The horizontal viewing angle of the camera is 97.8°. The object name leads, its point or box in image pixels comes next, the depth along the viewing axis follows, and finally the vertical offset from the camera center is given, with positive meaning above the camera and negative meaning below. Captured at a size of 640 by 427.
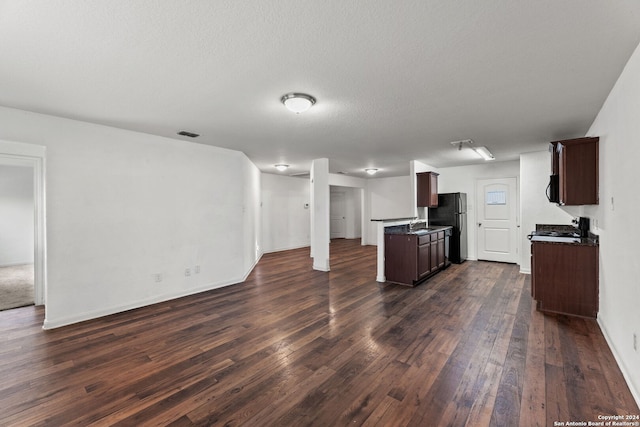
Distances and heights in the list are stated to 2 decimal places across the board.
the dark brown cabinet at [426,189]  6.20 +0.47
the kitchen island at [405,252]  4.80 -0.76
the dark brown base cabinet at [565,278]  3.26 -0.84
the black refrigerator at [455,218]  6.55 -0.19
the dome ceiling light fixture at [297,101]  2.64 +1.05
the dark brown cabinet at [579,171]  3.05 +0.44
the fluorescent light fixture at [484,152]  5.03 +1.10
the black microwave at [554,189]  3.77 +0.29
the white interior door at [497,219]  6.46 -0.22
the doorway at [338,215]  11.49 -0.20
